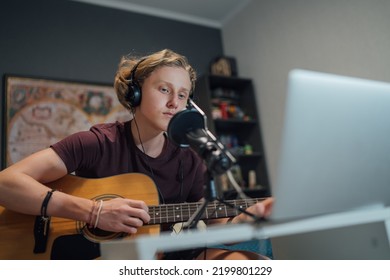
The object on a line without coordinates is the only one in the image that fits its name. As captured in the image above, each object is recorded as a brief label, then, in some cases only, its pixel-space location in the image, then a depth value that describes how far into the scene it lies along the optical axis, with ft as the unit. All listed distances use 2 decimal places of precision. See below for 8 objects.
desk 1.84
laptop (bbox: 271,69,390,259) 1.88
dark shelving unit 9.18
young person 3.03
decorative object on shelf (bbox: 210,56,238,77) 9.78
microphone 2.14
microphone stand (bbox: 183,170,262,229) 2.22
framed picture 7.25
